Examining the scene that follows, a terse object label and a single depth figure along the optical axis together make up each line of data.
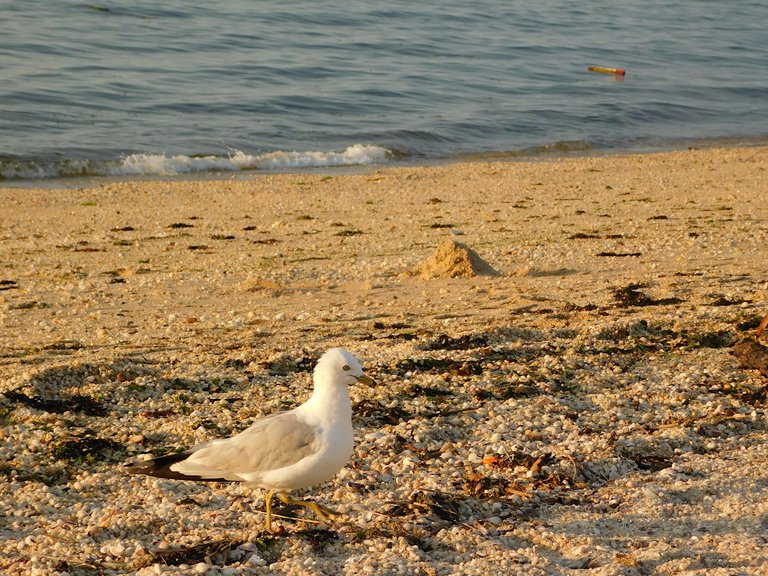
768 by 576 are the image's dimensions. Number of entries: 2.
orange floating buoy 57.97
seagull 8.27
